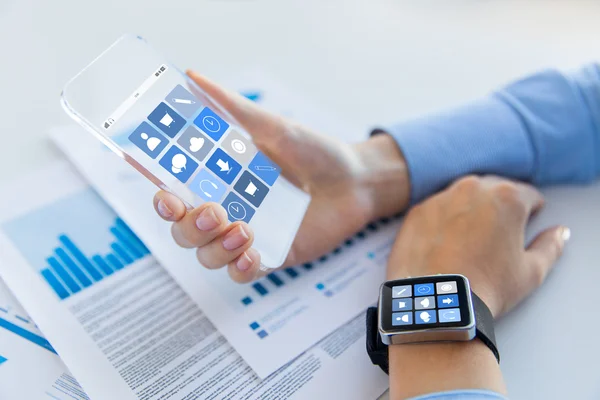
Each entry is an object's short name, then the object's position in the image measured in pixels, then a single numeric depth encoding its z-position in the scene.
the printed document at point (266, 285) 0.50
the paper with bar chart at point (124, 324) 0.46
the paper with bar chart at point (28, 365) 0.45
